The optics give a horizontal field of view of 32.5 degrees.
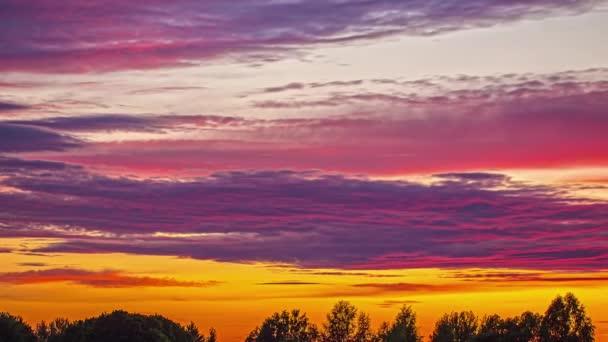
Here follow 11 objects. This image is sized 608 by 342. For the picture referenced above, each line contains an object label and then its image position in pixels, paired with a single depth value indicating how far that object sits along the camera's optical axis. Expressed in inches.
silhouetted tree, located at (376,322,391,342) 7411.9
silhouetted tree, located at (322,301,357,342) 7746.1
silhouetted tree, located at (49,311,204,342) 7145.7
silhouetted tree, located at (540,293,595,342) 5698.8
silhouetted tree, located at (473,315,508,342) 5826.8
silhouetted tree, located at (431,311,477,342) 6998.0
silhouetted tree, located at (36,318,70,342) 7414.4
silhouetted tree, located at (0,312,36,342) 7170.3
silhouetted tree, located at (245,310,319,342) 7613.2
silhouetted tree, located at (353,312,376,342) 7628.0
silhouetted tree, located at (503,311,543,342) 5753.0
